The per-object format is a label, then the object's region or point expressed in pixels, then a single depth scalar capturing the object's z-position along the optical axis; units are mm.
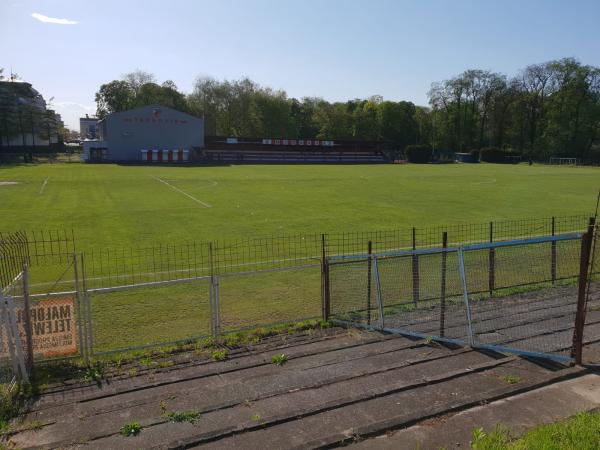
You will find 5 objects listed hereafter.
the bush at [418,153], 91062
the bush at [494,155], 93938
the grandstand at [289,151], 85312
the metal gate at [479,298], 8727
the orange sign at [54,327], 8594
